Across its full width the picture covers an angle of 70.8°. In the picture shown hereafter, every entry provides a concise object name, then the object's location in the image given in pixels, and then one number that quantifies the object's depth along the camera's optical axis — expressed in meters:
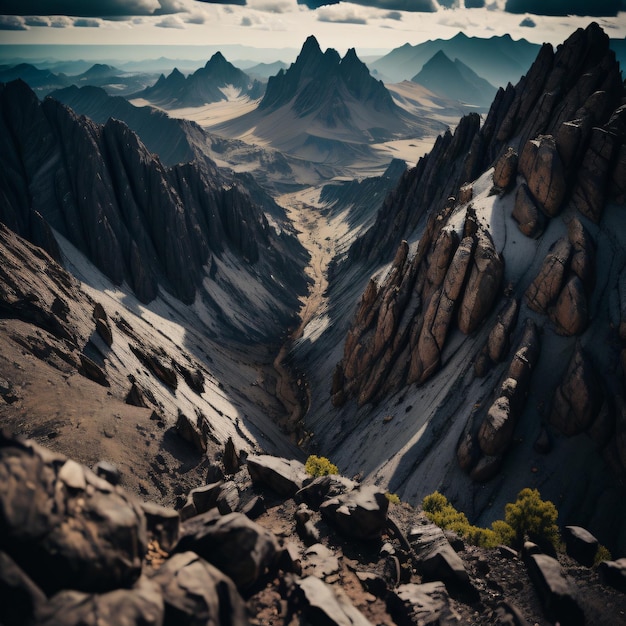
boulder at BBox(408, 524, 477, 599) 22.61
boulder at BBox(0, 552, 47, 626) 11.55
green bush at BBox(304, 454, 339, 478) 36.31
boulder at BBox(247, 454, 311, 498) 28.95
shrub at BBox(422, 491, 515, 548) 28.00
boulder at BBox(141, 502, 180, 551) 16.41
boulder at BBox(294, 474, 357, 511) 27.77
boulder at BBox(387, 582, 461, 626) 19.73
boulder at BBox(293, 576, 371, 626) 16.95
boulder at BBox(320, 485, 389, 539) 24.11
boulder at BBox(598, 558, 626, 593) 22.17
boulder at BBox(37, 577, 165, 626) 11.77
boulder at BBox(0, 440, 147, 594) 12.58
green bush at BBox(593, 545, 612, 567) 26.25
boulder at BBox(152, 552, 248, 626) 13.71
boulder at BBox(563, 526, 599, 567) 25.81
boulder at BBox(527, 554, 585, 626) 20.70
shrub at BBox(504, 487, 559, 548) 28.23
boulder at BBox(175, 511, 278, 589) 16.91
